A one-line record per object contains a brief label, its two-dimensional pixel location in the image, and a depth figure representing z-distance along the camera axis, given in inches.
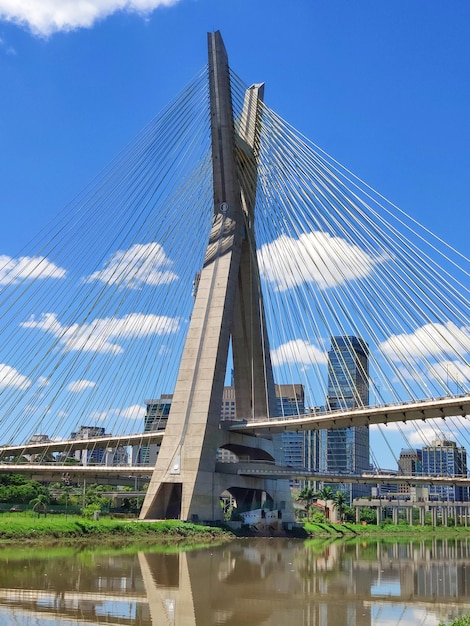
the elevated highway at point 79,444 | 1987.0
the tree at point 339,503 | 3100.4
